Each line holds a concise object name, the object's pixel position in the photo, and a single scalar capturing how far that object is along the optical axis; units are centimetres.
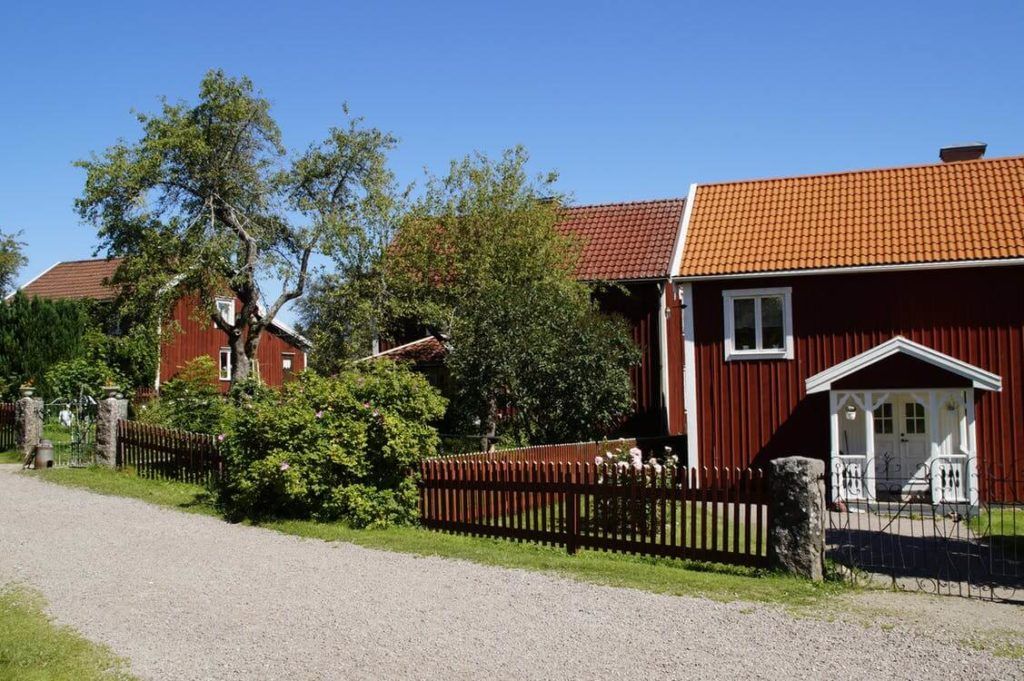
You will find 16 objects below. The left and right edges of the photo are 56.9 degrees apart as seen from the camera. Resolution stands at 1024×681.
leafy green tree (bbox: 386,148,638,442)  1917
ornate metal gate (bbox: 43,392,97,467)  2016
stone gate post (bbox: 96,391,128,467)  1928
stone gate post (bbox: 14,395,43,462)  2127
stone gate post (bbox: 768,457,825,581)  982
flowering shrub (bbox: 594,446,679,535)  1141
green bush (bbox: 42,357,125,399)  2784
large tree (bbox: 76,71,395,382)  2420
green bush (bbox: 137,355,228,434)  2036
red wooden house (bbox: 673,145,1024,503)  1805
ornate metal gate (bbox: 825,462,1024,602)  989
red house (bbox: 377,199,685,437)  2341
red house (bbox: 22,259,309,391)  3775
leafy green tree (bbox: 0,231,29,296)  5102
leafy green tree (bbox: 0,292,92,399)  2958
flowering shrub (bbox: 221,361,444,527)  1322
